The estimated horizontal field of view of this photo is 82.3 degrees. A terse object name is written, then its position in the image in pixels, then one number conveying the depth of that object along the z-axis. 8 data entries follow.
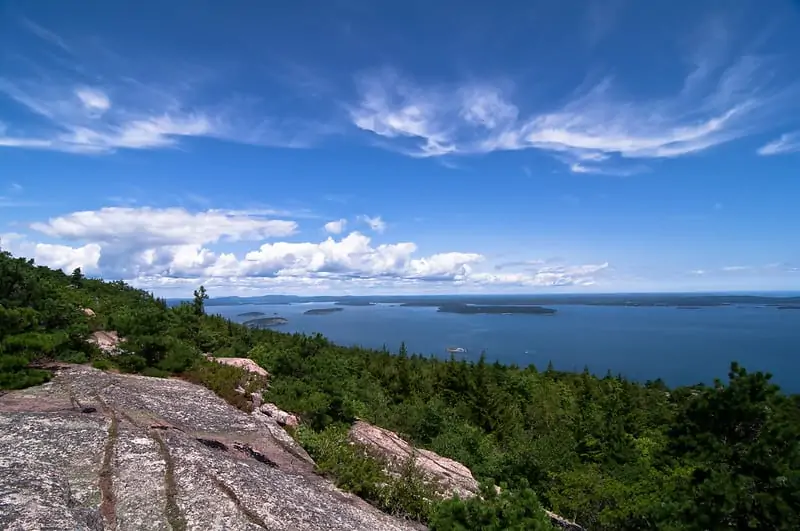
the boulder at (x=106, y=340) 16.61
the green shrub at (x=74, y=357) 14.25
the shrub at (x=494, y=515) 7.66
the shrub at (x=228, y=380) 14.47
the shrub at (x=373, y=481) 10.28
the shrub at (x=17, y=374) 11.12
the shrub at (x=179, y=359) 15.62
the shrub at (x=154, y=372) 14.83
